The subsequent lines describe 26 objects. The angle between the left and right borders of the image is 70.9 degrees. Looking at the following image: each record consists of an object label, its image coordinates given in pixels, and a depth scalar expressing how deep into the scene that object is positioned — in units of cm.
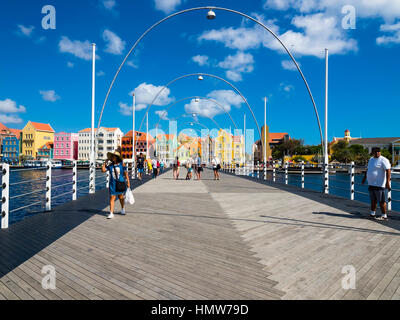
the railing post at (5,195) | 522
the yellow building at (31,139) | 11244
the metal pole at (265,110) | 2378
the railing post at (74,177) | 903
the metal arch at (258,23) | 1430
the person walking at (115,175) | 633
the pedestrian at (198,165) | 1914
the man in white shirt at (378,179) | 625
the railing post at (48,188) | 710
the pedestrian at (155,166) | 2017
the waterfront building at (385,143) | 11886
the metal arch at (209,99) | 3384
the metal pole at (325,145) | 1126
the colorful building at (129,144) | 11050
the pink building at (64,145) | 10856
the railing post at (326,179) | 1118
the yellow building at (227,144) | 8112
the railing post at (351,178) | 890
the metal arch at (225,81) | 2527
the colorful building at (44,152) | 11156
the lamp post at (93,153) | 1138
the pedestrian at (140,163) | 1800
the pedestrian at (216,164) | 1848
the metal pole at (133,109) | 2480
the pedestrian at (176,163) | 2015
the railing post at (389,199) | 700
